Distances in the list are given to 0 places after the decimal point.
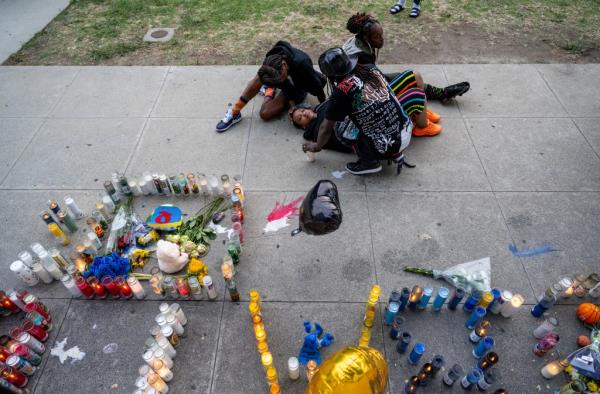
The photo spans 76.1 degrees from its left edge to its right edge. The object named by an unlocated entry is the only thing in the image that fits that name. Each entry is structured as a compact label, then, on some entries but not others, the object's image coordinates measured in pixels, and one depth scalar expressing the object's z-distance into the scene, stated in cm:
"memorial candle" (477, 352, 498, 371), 272
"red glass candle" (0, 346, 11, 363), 279
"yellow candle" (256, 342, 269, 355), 287
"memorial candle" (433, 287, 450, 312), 306
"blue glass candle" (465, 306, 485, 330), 294
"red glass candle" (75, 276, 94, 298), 324
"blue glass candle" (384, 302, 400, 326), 298
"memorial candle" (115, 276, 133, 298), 324
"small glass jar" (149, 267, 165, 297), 325
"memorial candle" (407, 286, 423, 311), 313
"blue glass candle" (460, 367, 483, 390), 268
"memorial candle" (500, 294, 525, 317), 302
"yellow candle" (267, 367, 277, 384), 268
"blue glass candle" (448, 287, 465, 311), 308
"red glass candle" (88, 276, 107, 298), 324
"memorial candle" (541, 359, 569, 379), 275
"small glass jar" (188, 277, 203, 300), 317
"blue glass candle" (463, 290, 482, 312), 310
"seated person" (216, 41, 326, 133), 457
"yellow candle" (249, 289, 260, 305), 304
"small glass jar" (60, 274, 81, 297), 320
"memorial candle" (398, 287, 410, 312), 308
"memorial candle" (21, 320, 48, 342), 299
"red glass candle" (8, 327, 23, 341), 292
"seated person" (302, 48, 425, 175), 354
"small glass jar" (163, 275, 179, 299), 321
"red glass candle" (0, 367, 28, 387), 273
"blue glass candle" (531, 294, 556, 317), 301
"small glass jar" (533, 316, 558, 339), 287
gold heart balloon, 159
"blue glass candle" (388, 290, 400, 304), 305
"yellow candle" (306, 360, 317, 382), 273
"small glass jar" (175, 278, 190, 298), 322
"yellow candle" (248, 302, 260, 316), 299
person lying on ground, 452
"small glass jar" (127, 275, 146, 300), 323
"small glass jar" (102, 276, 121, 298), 324
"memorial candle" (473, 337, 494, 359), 277
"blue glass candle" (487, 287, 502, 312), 305
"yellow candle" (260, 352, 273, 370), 273
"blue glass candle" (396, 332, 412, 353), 286
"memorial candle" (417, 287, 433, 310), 306
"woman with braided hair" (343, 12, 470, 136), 445
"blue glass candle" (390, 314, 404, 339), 298
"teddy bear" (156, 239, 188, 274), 334
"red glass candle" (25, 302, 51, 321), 310
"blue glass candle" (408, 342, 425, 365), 280
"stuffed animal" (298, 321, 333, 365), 288
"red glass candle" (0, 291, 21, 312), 315
